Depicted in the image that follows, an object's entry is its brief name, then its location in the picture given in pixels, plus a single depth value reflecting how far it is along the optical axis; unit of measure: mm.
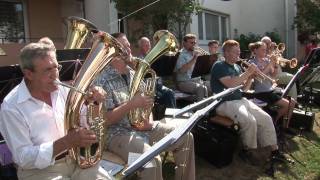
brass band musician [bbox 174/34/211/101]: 7422
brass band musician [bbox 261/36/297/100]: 7626
